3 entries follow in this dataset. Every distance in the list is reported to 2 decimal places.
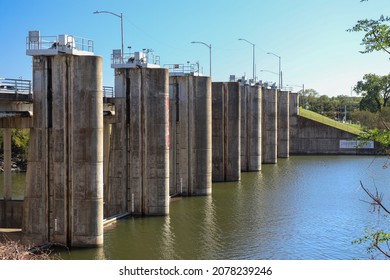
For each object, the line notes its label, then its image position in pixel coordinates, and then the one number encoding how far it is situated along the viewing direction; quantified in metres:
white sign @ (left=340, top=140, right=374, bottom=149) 84.71
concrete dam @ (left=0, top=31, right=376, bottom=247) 27.27
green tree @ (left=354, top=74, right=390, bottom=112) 120.50
